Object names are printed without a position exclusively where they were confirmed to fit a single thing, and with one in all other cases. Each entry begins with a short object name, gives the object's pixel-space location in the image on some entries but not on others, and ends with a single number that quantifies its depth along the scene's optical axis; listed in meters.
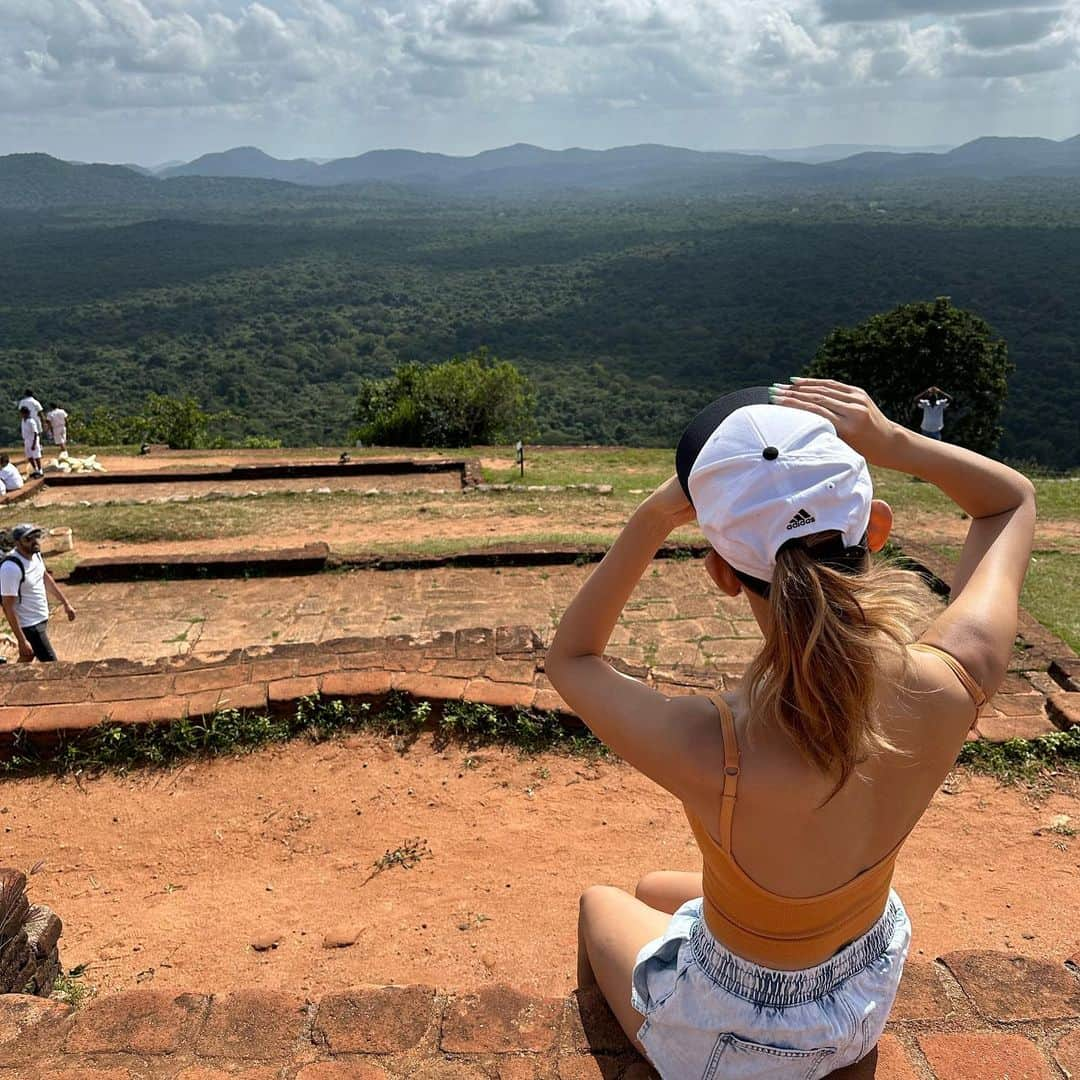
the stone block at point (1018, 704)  4.56
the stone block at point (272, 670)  4.80
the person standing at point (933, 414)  14.29
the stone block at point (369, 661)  4.88
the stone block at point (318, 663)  4.85
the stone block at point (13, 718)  4.42
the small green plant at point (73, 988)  2.91
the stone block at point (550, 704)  4.45
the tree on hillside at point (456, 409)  29.03
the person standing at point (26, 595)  5.93
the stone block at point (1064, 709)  4.40
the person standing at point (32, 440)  15.86
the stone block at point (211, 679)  4.77
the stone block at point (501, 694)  4.52
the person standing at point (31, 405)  15.98
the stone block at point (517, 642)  5.03
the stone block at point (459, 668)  4.80
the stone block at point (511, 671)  4.73
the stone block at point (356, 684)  4.63
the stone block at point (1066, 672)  5.09
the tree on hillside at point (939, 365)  28.44
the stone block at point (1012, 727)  4.33
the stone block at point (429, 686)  4.60
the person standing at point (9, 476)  13.80
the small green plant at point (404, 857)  3.62
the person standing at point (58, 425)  17.77
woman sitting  1.44
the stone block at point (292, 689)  4.59
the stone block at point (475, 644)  5.00
